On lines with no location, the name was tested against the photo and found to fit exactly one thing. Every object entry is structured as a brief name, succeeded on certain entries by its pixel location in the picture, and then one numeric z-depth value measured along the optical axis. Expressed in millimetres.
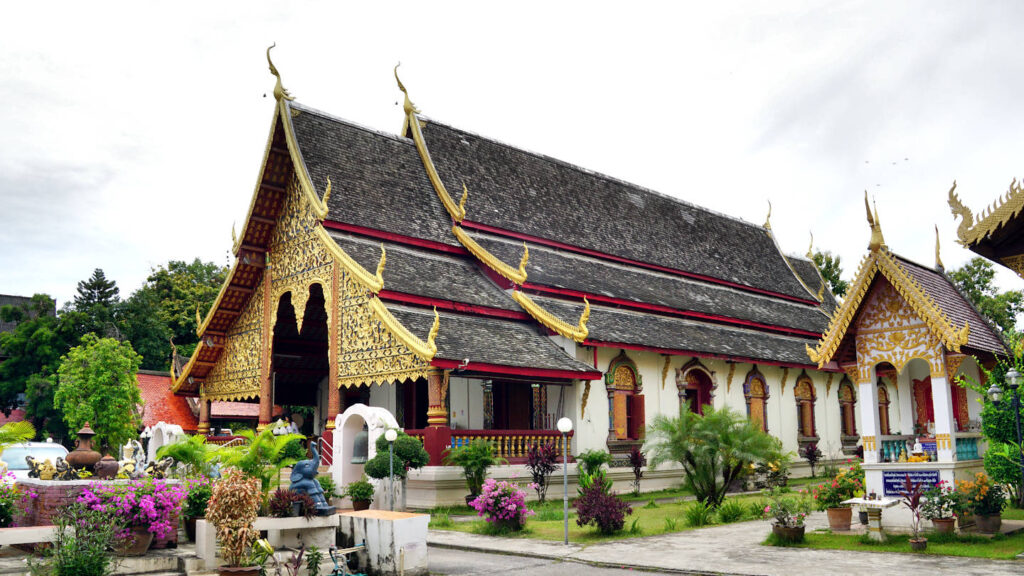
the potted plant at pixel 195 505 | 10891
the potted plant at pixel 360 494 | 14469
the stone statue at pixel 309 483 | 10719
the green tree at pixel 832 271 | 41969
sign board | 11688
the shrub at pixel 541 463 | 17250
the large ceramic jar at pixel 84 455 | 10797
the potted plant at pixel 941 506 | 11211
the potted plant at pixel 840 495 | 12484
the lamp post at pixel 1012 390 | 11156
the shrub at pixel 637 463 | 19266
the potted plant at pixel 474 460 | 16016
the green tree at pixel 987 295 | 38781
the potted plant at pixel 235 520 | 8750
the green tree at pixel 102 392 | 25734
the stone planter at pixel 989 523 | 11352
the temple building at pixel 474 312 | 17906
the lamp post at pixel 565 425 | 12430
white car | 17911
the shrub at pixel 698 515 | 14203
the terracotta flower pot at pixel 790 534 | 11531
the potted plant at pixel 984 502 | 11352
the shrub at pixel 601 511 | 12945
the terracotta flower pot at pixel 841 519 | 12462
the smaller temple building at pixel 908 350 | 11719
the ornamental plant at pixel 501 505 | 13203
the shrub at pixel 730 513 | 14672
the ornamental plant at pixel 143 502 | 9359
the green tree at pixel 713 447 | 15617
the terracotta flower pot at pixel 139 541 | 9594
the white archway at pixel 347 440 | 16250
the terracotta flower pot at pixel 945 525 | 11219
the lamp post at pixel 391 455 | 13562
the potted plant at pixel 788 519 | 11547
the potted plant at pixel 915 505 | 10469
